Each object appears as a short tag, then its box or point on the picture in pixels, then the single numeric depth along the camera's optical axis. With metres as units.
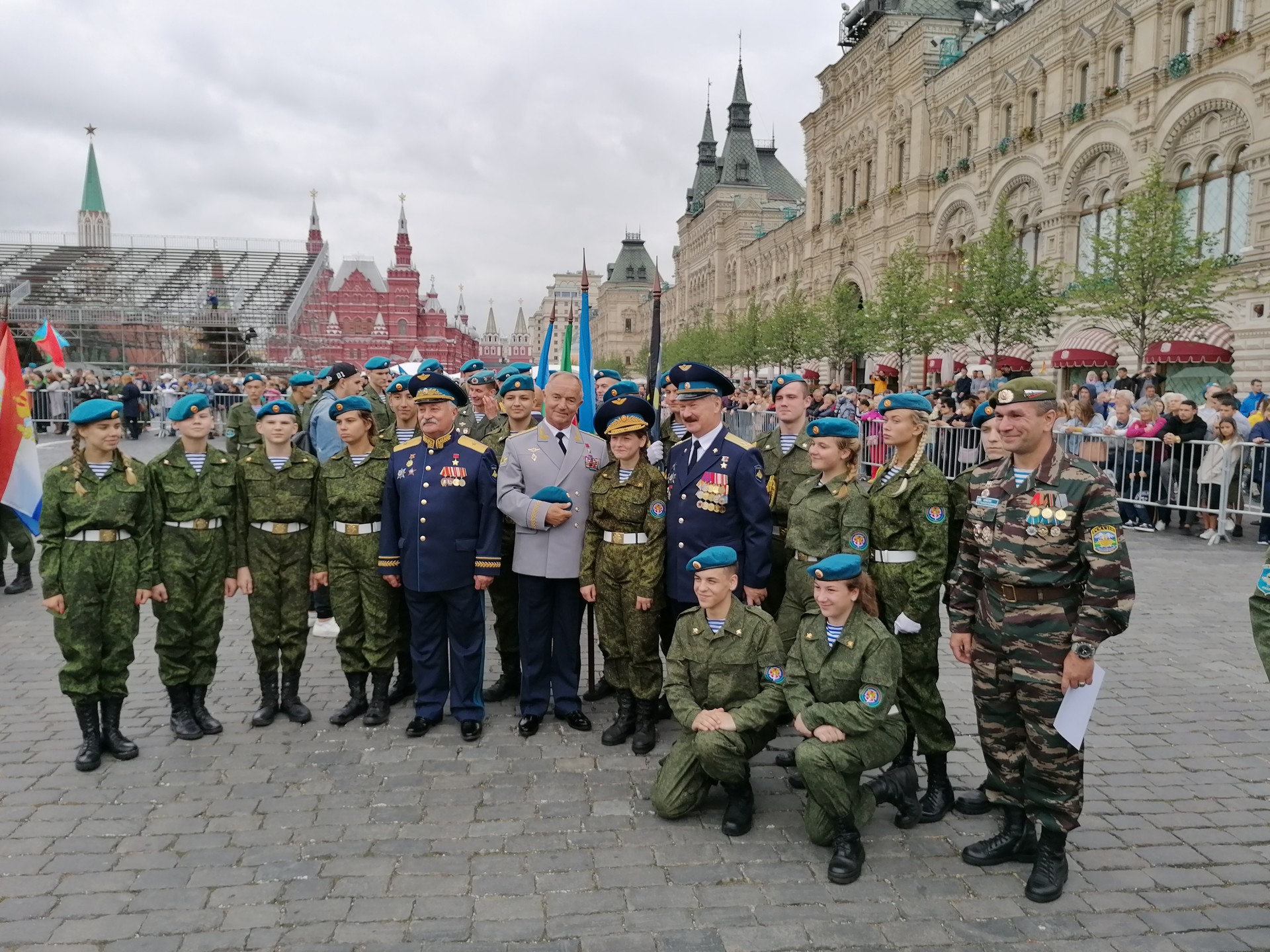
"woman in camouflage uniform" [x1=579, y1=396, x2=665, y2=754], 5.22
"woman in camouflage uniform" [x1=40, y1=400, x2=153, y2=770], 4.86
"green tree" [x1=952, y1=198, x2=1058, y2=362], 24.05
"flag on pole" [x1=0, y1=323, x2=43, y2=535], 6.65
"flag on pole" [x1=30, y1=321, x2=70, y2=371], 19.27
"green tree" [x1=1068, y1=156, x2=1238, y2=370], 18.56
